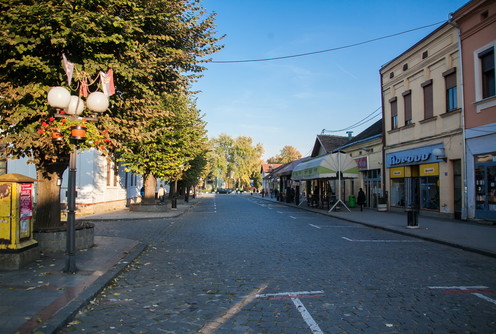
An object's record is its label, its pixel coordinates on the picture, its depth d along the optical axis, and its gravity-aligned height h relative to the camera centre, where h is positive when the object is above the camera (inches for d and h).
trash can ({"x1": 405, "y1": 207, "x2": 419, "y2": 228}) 555.8 -49.4
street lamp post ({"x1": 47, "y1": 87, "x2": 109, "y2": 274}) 258.1 +35.2
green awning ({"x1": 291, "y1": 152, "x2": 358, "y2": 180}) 934.4 +49.6
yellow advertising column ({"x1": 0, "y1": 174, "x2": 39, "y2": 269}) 260.7 -25.9
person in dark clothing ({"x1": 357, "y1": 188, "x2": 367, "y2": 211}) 952.3 -33.6
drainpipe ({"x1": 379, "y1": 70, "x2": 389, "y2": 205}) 947.3 +70.7
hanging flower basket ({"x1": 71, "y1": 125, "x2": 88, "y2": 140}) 259.9 +37.2
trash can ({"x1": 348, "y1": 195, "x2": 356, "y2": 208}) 1085.1 -44.3
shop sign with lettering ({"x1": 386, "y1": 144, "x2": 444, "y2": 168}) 744.3 +63.7
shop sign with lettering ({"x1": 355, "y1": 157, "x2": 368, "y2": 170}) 1082.7 +68.0
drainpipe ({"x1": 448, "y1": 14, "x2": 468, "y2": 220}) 639.1 +48.2
